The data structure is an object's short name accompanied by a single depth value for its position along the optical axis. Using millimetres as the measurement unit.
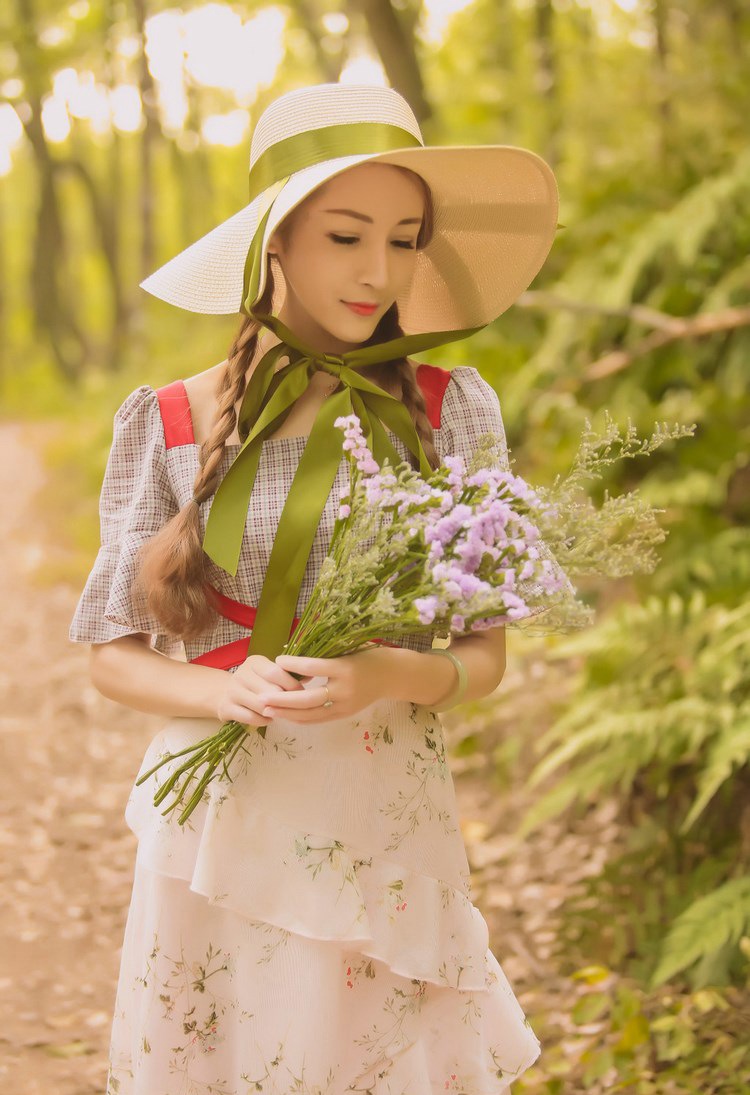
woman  1846
